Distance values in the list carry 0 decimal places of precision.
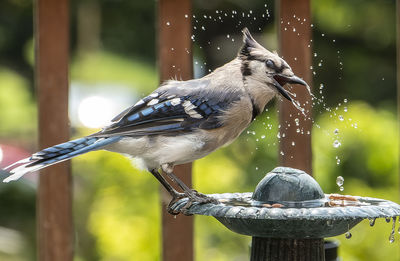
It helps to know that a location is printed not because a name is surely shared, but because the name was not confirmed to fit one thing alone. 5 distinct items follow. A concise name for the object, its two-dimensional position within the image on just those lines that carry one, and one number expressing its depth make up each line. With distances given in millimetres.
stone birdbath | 4152
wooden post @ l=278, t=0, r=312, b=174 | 5945
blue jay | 4773
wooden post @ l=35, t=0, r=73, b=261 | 5789
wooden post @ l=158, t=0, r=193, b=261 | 5824
